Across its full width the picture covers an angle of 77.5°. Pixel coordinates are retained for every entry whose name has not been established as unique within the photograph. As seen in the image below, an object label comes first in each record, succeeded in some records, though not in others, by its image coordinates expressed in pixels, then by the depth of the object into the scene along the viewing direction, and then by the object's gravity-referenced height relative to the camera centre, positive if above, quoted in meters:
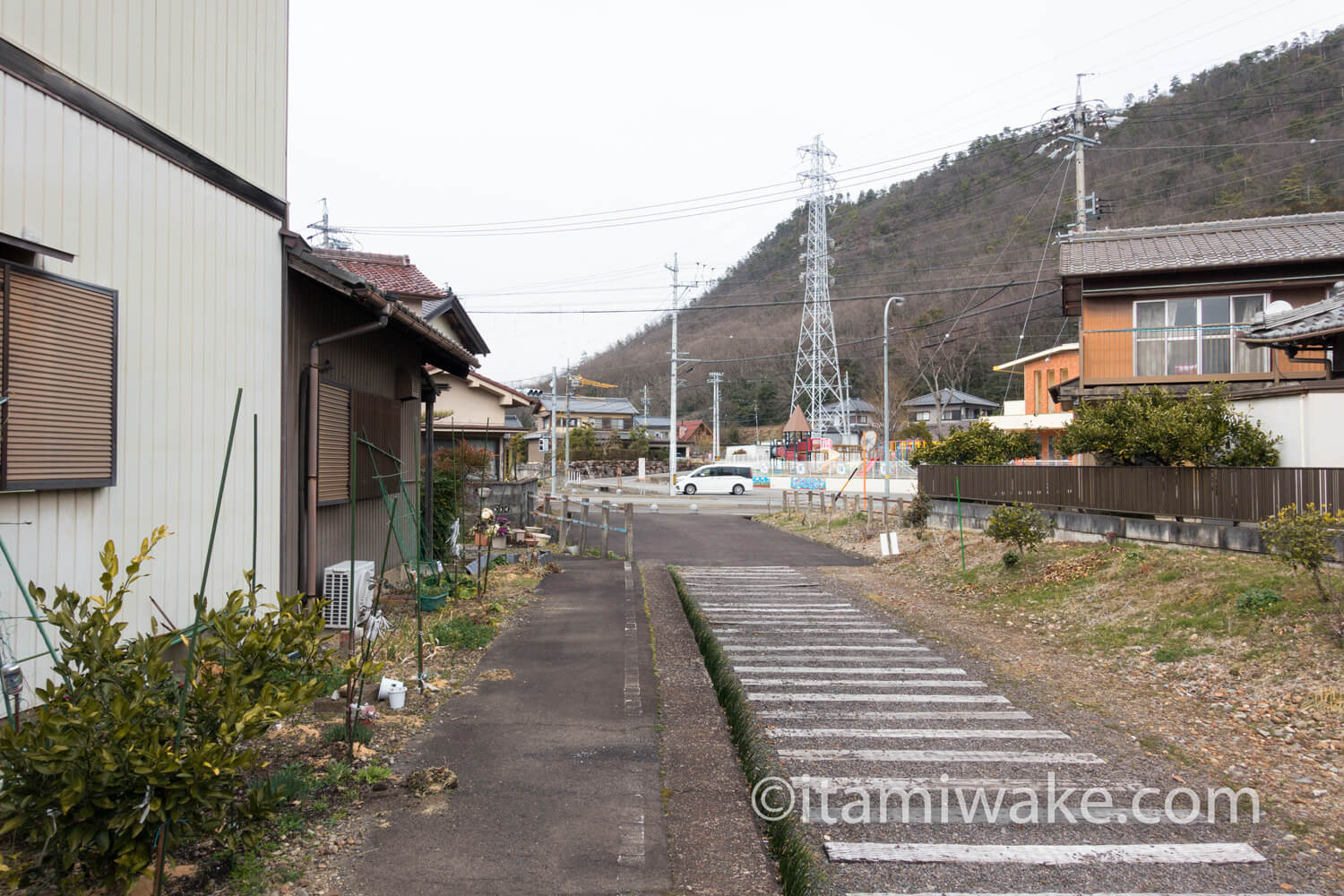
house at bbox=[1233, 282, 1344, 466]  11.16 +0.96
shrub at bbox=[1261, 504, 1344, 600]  7.87 -0.70
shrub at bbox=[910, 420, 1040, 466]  20.67 +0.49
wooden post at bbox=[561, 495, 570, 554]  17.81 -1.15
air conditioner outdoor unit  8.02 -1.19
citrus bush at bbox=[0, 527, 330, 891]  2.91 -1.02
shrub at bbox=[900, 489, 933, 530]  20.33 -1.06
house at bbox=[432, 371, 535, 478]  27.36 +2.05
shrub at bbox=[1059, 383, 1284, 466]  12.15 +0.51
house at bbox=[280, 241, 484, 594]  7.48 +0.72
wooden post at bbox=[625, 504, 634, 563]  17.16 -1.40
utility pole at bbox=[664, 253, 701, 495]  47.78 +5.92
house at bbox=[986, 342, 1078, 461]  38.25 +3.62
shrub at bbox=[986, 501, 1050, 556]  13.06 -0.94
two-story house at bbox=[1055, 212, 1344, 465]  17.53 +3.62
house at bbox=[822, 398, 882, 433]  61.31 +4.39
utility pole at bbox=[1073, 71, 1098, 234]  27.98 +9.95
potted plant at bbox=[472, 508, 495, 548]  14.23 -1.09
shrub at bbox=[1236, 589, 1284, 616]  8.44 -1.38
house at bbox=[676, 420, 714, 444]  88.75 +3.84
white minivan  47.12 -0.75
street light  32.21 +1.89
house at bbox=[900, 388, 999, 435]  59.27 +4.41
